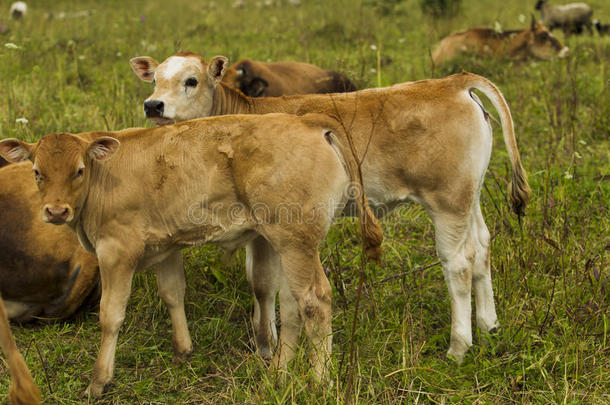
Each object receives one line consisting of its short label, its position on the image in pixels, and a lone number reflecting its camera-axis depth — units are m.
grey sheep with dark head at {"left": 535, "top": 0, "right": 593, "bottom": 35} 13.12
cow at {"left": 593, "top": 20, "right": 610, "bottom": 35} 11.98
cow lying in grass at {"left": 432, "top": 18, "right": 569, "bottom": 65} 10.05
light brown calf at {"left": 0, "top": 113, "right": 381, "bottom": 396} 3.65
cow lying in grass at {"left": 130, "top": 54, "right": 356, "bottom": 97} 6.72
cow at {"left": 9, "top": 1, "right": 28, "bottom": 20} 13.43
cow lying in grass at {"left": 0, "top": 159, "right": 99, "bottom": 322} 4.50
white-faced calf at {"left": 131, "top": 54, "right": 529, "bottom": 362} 4.21
